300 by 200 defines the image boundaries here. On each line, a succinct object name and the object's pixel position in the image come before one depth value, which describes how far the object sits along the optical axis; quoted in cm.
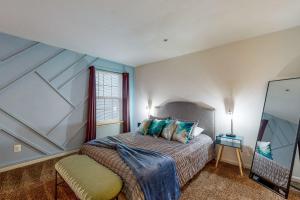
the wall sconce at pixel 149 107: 416
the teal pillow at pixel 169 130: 269
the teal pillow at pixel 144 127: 303
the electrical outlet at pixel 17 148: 262
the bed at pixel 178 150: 155
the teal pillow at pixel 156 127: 287
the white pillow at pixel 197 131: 278
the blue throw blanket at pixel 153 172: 148
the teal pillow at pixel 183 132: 253
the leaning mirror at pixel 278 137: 194
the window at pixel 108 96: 381
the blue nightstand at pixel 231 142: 244
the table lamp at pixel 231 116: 277
